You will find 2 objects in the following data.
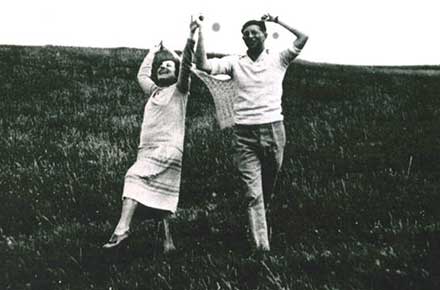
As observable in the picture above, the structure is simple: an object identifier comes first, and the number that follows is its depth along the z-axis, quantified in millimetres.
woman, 6832
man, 6562
